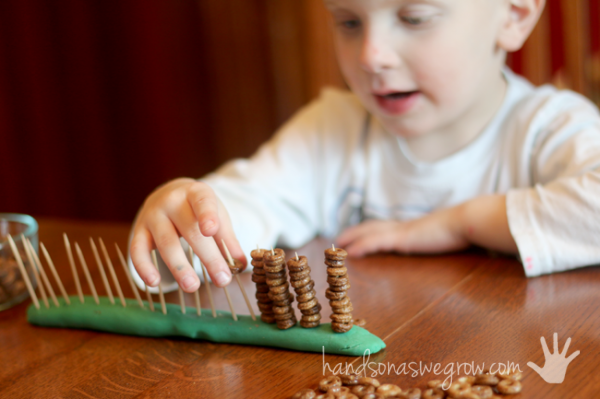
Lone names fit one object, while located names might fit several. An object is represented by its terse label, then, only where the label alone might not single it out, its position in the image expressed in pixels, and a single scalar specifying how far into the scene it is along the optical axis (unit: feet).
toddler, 2.66
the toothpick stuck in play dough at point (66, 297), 2.65
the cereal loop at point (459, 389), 1.73
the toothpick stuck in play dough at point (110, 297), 2.58
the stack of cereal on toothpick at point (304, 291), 2.14
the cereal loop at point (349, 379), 1.85
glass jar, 2.94
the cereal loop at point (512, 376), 1.76
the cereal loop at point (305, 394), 1.77
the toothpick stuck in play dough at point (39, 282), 2.68
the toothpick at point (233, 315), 2.30
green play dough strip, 2.07
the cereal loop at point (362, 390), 1.78
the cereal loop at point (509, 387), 1.71
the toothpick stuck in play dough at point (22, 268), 2.67
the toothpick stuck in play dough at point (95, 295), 2.61
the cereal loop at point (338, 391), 1.78
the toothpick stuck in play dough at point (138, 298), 2.52
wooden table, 1.92
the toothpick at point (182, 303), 2.38
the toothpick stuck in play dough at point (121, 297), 2.55
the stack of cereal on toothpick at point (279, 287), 2.17
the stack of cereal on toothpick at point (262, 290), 2.25
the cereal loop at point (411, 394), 1.72
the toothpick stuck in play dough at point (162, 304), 2.41
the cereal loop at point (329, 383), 1.82
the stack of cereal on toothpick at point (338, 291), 2.09
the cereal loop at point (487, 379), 1.76
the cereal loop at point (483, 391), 1.71
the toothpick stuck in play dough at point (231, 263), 2.30
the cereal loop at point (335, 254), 2.10
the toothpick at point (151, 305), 2.46
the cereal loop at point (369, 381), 1.80
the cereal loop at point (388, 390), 1.76
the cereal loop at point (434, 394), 1.73
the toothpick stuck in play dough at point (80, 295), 2.65
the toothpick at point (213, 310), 2.31
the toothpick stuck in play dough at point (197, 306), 2.36
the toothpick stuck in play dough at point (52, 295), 2.68
